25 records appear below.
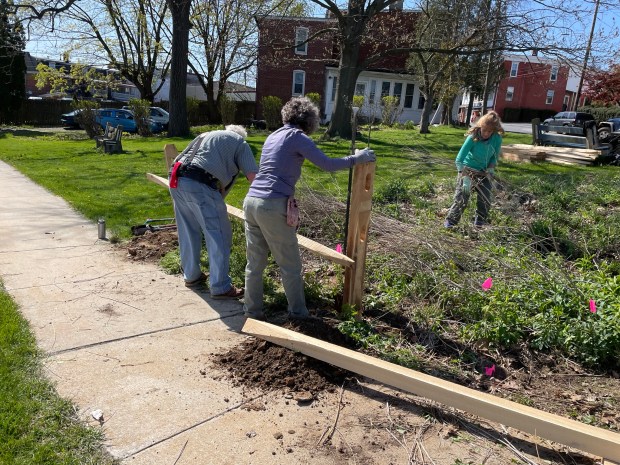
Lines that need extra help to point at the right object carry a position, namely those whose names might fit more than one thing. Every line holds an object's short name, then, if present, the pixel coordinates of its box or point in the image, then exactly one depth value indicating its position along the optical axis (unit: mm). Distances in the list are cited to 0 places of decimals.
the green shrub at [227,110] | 25828
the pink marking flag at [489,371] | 3674
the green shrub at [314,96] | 25891
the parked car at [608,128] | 14375
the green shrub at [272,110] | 23625
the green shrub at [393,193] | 8023
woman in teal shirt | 6781
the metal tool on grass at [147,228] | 6938
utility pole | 13895
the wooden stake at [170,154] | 6137
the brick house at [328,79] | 31609
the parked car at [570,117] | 15225
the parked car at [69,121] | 27384
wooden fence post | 4004
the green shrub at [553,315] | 3775
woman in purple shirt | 3811
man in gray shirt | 4637
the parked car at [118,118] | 26016
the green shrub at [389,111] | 26766
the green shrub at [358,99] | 22778
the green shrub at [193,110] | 27480
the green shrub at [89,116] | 18538
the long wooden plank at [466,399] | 2582
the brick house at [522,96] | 52812
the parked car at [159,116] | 26969
